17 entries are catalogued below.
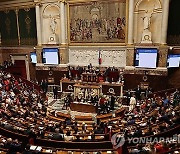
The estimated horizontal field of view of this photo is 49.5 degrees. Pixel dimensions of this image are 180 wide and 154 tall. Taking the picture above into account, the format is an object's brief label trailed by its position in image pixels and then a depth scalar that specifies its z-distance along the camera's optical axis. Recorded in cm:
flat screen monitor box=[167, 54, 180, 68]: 1594
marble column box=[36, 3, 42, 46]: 1946
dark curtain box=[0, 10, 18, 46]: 2129
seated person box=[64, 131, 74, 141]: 816
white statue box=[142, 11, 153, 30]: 1668
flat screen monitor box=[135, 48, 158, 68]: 1634
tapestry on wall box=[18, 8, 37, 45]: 2042
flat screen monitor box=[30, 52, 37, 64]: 2046
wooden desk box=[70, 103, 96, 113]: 1455
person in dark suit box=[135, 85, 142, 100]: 1592
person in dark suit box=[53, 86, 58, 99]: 1745
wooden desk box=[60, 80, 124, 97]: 1659
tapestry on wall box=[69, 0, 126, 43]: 1762
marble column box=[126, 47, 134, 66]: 1720
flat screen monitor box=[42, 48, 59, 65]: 1934
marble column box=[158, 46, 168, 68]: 1600
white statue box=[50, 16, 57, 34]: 1942
